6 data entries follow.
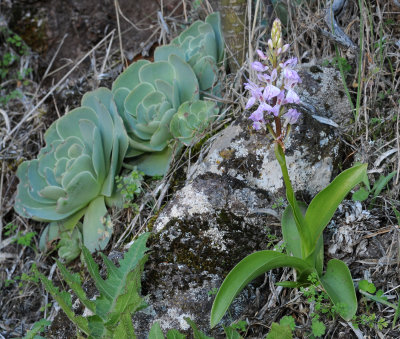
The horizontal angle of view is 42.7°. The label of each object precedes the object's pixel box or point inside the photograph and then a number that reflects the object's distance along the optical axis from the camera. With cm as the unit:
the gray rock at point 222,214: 207
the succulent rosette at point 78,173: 267
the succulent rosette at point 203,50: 288
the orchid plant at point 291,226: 162
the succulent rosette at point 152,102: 272
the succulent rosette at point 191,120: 265
